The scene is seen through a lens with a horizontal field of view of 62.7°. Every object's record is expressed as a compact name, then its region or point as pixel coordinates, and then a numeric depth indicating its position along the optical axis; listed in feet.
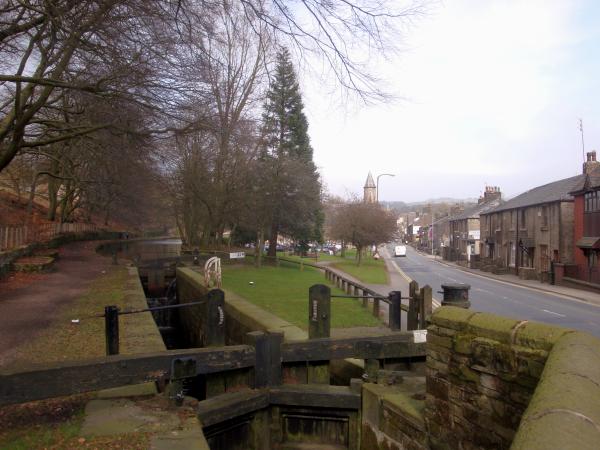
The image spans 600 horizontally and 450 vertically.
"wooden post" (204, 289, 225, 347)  24.73
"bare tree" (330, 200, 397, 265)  151.53
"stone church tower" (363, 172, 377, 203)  445.70
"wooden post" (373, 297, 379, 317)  45.01
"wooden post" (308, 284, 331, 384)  26.07
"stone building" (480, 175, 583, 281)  123.03
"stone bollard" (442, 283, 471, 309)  24.02
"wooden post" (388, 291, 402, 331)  30.66
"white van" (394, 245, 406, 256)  250.12
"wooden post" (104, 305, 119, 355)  22.16
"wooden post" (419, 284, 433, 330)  31.07
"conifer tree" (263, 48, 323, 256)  113.29
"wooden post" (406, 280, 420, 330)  32.31
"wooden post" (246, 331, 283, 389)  23.98
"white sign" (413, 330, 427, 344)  26.32
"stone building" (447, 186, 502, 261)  215.31
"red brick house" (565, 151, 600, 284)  107.04
